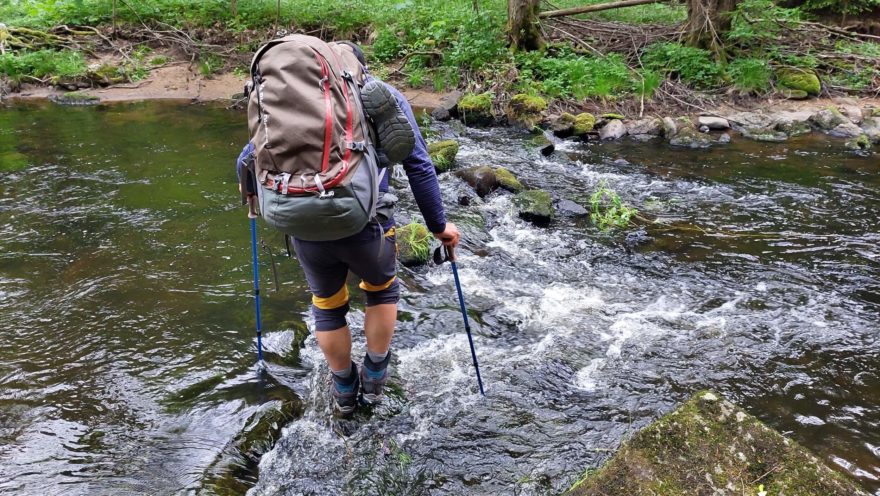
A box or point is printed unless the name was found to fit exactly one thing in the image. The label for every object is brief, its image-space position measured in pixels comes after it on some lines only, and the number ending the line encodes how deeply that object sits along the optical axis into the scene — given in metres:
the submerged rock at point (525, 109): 11.35
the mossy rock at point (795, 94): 11.85
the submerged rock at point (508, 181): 8.05
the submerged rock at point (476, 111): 11.61
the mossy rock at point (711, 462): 2.21
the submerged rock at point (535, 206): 7.02
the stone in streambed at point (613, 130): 10.70
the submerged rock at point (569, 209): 7.30
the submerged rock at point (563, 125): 10.80
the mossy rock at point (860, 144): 9.48
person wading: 2.49
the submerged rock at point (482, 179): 7.93
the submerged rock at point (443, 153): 8.56
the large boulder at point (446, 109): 11.77
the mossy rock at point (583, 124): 10.75
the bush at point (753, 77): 11.93
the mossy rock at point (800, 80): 11.91
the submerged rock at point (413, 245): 5.96
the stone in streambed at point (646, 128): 10.70
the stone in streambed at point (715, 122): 10.75
